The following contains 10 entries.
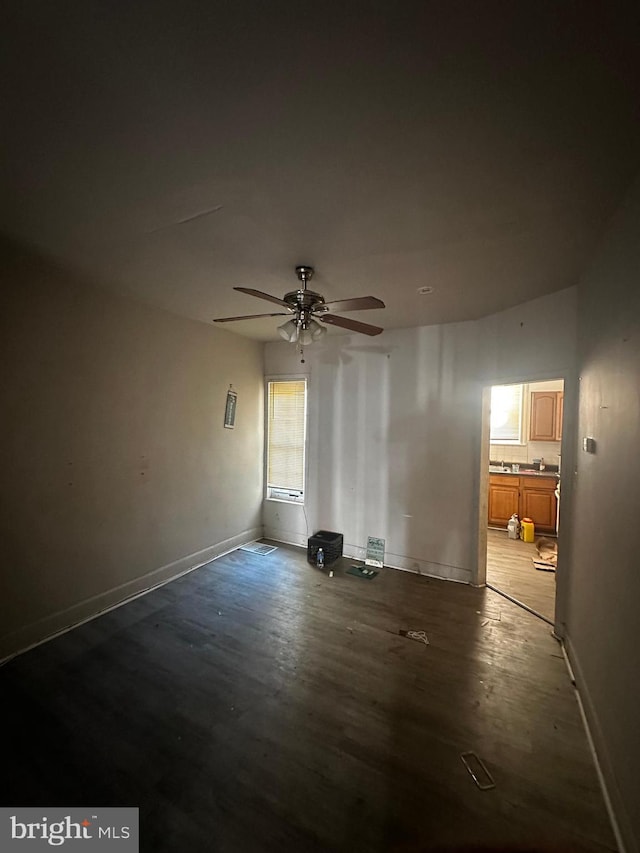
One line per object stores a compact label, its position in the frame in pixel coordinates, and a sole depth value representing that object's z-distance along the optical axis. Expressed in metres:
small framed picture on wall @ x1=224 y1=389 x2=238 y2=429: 4.29
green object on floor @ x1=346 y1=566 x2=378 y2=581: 3.77
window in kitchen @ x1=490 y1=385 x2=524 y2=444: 5.57
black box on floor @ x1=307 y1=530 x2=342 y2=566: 3.94
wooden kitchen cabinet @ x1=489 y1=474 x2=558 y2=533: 4.95
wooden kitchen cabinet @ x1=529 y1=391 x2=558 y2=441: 5.10
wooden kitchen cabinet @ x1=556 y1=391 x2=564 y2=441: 5.02
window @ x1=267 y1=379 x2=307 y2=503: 4.68
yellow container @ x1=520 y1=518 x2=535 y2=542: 4.80
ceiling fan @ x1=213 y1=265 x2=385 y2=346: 2.31
